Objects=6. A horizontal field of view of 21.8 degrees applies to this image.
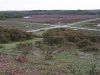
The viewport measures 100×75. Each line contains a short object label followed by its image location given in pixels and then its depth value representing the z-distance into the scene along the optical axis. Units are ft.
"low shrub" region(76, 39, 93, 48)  67.26
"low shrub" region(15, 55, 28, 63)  48.03
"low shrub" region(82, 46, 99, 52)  61.72
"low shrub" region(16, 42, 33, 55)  57.53
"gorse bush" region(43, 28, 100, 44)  73.41
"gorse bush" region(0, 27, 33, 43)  77.15
